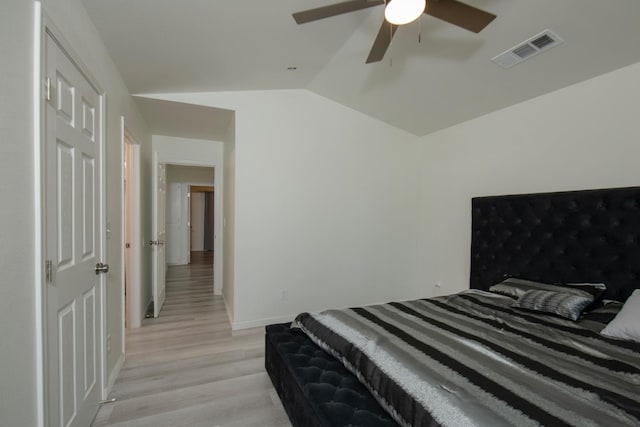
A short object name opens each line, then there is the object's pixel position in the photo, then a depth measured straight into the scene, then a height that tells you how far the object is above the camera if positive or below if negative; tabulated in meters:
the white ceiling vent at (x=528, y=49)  1.98 +1.19
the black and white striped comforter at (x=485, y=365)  1.07 -0.75
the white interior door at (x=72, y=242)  1.30 -0.17
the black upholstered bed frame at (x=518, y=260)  1.44 -0.42
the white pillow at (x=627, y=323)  1.64 -0.66
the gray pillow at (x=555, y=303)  1.98 -0.67
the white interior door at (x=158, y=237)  3.45 -0.33
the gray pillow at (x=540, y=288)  2.09 -0.61
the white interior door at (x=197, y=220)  9.33 -0.31
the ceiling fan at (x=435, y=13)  1.44 +1.03
